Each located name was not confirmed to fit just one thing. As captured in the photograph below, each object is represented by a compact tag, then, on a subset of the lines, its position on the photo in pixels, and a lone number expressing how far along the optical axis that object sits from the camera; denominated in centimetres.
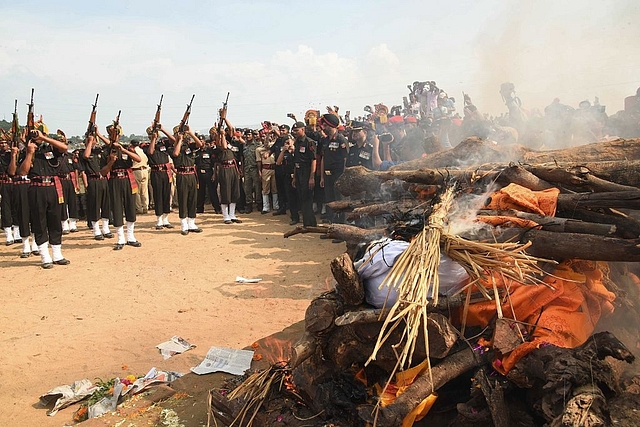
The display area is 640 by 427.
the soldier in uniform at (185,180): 1188
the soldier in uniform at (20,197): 935
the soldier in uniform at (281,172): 1357
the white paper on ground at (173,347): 543
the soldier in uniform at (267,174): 1434
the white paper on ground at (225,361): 486
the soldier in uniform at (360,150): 1073
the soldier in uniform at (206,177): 1470
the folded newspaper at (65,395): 451
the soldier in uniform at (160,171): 1204
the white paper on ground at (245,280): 782
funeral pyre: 271
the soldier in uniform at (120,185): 1063
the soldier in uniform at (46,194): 894
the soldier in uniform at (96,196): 1155
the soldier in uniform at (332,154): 1122
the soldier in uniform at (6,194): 1017
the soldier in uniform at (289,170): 1303
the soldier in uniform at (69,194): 1065
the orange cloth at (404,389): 287
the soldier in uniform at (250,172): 1504
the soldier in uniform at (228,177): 1295
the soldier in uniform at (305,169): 1181
